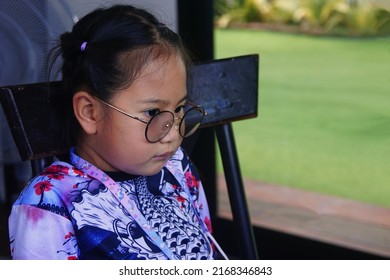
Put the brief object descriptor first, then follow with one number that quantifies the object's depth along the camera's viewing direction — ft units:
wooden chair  6.07
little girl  5.83
